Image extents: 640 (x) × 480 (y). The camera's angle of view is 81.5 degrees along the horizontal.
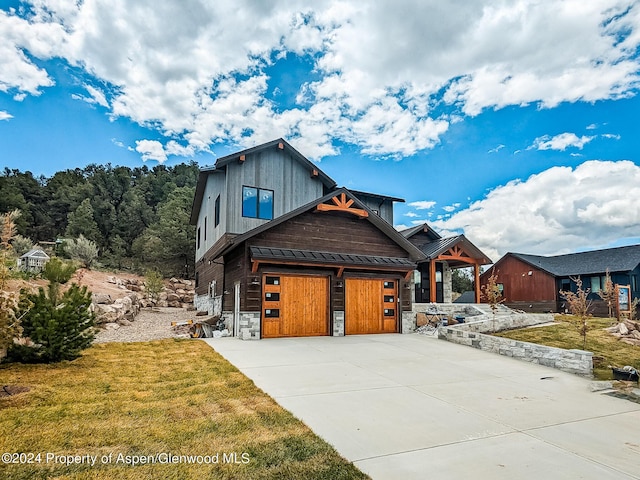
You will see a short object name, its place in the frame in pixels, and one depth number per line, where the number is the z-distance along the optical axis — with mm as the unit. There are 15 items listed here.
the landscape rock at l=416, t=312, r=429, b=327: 15152
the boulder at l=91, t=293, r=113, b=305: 16034
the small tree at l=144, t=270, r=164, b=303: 20922
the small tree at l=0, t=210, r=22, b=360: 5559
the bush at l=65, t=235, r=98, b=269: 25209
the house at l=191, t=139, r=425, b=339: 11742
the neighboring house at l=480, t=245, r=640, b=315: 21812
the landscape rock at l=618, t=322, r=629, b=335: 13110
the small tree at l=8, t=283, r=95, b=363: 6879
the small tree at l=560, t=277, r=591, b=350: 9658
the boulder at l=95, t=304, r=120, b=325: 12935
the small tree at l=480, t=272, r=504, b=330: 12888
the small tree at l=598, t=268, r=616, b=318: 17156
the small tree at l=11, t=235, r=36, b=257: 21834
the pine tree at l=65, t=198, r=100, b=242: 35031
